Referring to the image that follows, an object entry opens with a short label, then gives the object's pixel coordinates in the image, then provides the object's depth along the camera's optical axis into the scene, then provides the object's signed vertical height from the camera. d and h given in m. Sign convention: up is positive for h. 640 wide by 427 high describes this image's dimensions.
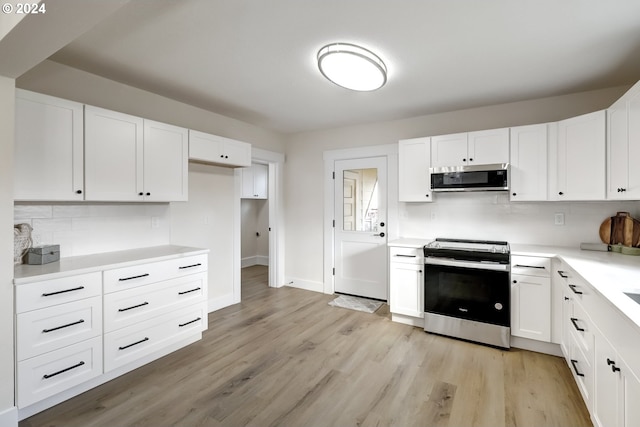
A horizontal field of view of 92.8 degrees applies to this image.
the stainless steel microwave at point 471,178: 3.06 +0.36
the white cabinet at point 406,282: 3.30 -0.78
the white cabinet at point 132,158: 2.40 +0.46
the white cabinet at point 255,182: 5.74 +0.58
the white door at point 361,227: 4.23 -0.23
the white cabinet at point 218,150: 3.17 +0.69
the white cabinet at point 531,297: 2.71 -0.78
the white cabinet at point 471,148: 3.12 +0.68
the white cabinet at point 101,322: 1.91 -0.82
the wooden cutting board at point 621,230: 2.67 -0.17
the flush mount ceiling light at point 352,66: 2.22 +1.13
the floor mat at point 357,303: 3.97 -1.25
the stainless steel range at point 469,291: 2.84 -0.78
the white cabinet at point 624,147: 2.07 +0.48
